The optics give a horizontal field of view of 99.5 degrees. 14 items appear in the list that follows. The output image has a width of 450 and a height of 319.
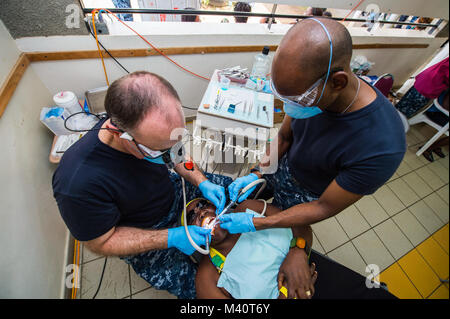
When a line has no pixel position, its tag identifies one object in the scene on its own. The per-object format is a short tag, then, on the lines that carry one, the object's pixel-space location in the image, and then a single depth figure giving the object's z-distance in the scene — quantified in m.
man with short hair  0.74
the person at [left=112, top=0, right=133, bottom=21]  1.73
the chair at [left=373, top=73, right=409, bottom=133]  2.25
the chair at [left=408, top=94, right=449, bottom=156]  2.42
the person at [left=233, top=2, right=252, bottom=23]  2.41
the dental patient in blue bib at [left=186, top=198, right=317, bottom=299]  0.97
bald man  0.70
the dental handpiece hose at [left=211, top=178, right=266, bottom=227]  1.15
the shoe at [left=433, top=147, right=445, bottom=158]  2.92
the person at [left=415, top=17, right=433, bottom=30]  3.10
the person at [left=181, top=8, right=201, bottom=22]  2.26
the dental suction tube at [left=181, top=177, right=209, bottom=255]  0.95
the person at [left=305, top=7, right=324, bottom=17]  2.86
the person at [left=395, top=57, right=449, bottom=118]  2.13
